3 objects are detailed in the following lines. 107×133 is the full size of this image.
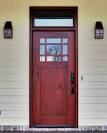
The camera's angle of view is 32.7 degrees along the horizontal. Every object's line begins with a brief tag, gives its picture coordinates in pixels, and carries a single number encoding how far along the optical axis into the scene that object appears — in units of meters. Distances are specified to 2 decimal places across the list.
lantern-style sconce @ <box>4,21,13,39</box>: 3.53
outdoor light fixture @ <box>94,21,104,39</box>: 3.53
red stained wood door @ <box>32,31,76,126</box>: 3.63
